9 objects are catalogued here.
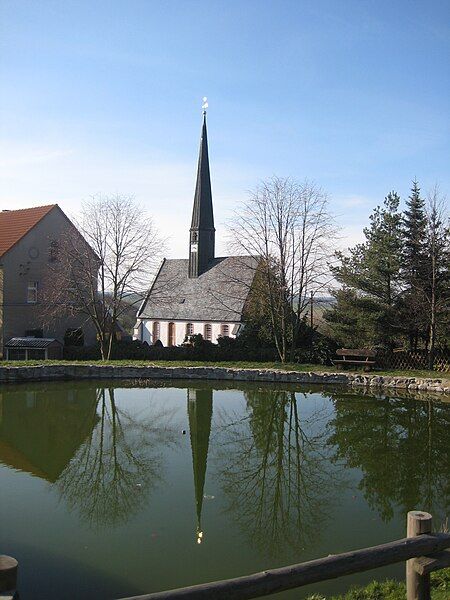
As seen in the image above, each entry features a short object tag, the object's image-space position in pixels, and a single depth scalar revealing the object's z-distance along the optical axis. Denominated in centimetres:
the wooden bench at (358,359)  2267
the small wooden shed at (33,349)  2564
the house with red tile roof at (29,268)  2722
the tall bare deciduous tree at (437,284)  2295
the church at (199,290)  3209
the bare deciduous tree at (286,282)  2539
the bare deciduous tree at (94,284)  2589
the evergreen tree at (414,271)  2377
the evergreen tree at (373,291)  2462
